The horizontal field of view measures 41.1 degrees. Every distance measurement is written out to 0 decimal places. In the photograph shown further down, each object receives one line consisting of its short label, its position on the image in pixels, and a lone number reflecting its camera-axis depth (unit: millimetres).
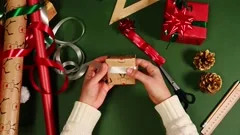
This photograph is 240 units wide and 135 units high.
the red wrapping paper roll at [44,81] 994
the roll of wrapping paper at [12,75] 924
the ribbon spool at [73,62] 1057
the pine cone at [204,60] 1001
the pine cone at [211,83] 992
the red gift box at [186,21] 963
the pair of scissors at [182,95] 1004
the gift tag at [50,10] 1059
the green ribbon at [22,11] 976
